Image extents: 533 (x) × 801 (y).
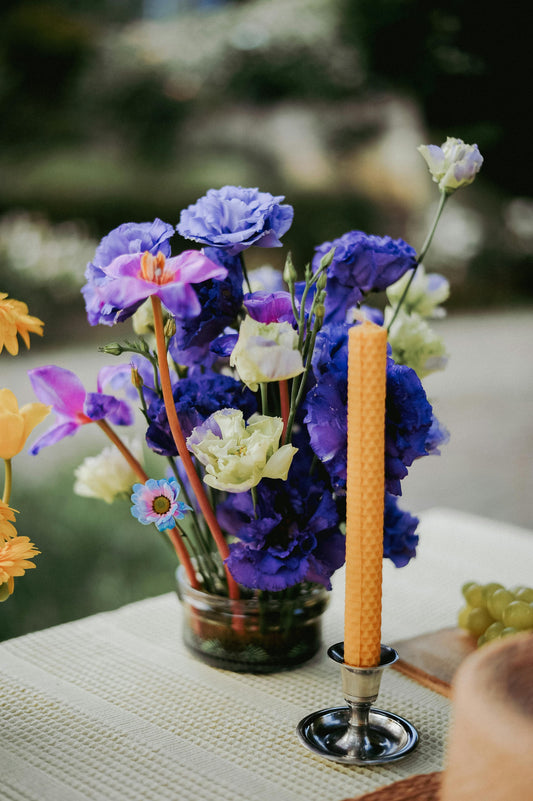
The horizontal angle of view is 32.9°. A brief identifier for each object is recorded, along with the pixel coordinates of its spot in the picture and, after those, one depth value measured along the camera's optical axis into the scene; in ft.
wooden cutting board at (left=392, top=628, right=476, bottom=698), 2.13
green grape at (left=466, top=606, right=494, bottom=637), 2.29
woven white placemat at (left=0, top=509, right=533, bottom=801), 1.70
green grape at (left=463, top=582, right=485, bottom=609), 2.31
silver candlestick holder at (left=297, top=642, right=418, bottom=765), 1.74
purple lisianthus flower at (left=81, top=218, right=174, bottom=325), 1.90
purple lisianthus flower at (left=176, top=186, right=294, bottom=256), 1.93
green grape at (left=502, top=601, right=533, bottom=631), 2.12
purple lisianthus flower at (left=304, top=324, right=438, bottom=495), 1.83
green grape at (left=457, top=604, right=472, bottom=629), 2.33
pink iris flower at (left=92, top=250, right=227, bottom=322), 1.73
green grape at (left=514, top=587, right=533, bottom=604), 2.18
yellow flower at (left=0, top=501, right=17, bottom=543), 1.78
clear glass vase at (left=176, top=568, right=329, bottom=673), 2.10
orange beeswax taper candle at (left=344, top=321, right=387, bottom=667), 1.62
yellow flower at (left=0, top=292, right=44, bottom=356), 1.83
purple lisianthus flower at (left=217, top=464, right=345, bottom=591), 1.94
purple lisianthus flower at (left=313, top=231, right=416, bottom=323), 2.03
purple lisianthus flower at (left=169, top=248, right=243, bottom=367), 1.99
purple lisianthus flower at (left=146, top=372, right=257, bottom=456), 1.97
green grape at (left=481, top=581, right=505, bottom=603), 2.29
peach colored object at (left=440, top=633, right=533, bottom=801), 1.16
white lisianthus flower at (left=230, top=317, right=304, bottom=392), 1.76
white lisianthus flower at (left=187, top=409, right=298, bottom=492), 1.80
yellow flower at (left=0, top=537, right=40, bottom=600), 1.80
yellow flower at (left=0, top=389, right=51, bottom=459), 1.88
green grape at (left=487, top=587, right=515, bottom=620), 2.22
